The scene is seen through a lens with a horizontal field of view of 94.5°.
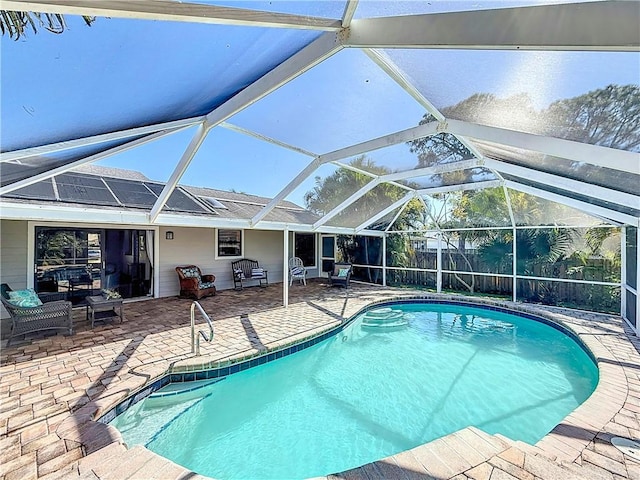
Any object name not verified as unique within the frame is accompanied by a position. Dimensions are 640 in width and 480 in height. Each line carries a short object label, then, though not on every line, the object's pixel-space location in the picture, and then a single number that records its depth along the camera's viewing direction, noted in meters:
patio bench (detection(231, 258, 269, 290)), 11.41
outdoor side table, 6.42
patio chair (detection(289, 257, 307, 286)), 12.74
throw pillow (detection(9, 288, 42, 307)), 5.64
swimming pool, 3.57
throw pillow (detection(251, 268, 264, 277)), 11.80
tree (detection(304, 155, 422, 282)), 7.88
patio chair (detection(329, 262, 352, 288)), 12.52
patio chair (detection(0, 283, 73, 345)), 5.34
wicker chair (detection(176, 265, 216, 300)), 9.41
